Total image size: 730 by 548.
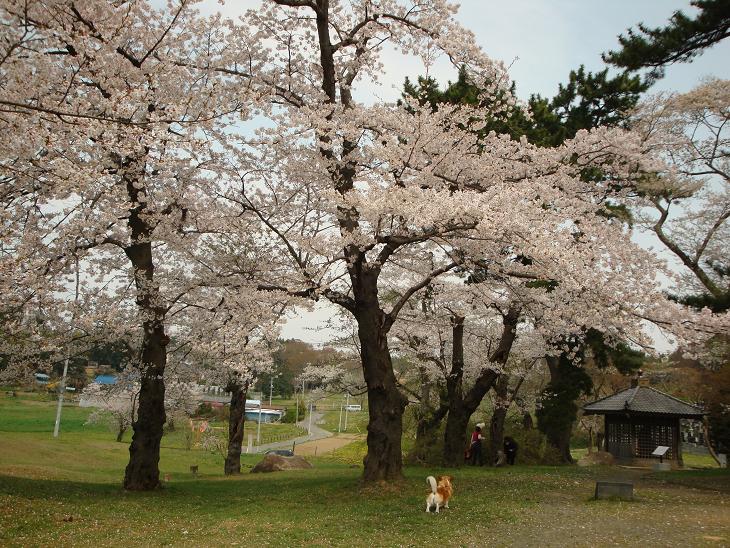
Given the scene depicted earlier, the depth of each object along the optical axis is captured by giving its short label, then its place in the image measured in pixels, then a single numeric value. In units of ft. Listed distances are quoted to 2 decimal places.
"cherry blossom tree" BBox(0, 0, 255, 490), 21.33
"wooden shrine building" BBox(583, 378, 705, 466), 73.00
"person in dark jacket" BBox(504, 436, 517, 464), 68.03
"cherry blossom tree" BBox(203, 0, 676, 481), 33.91
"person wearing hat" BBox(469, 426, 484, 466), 66.08
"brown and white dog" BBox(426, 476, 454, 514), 29.43
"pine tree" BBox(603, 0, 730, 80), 34.19
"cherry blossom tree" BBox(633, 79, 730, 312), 44.29
